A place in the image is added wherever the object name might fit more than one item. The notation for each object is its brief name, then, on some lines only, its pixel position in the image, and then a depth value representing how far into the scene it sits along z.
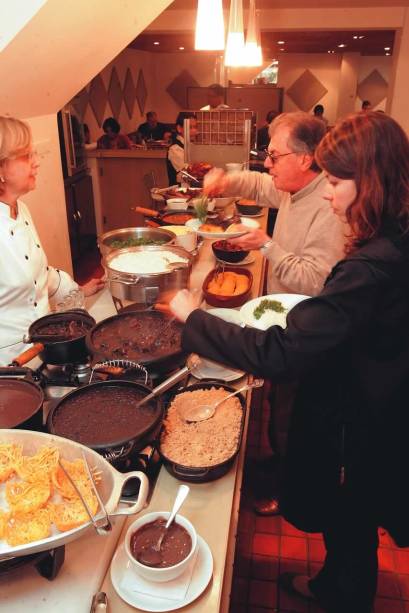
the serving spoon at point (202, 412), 1.44
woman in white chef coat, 1.99
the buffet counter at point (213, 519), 0.99
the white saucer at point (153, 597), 0.97
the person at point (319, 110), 11.46
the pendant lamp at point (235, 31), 3.22
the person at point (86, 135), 7.83
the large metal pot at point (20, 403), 1.21
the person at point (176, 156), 6.30
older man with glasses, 2.12
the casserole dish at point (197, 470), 1.25
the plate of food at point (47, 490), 0.89
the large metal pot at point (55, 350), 1.52
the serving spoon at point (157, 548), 1.02
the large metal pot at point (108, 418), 1.14
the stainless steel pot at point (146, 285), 1.95
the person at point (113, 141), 8.15
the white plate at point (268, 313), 1.90
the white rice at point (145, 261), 2.11
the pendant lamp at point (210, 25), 2.70
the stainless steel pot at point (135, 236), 2.62
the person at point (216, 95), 7.73
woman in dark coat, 1.22
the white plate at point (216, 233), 2.27
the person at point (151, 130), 10.68
